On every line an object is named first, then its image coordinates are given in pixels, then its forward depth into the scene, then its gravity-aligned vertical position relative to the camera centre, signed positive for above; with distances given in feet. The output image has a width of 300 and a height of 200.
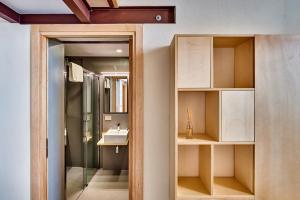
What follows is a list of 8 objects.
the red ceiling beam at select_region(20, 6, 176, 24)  4.01 +2.29
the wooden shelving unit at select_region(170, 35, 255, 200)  3.20 -0.43
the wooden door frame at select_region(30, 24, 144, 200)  3.97 +0.00
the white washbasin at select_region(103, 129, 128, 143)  8.07 -2.23
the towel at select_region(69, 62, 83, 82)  7.01 +1.24
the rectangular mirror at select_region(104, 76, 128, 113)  8.87 +0.13
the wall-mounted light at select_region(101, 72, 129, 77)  8.79 +1.50
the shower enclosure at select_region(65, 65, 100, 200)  7.81 -1.73
